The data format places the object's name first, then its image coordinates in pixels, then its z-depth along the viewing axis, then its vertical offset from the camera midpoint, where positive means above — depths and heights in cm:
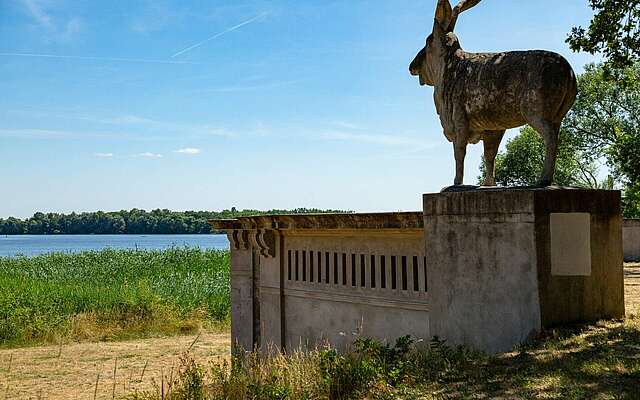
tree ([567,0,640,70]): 1159 +336
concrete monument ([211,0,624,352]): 638 -24
